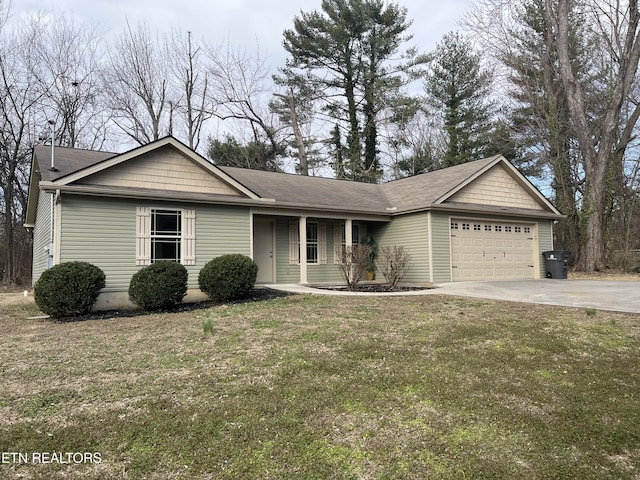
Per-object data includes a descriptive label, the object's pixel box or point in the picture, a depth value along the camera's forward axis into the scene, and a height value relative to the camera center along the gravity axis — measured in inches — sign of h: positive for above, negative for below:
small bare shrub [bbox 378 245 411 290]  503.8 -6.5
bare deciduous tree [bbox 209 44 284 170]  1008.2 +372.5
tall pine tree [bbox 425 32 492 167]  1021.8 +399.5
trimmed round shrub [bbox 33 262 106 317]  321.1 -17.0
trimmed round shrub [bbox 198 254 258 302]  389.1 -13.4
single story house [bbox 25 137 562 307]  393.1 +51.9
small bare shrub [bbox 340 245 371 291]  482.9 -4.0
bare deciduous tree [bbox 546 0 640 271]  690.2 +254.0
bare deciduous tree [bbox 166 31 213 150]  974.4 +408.5
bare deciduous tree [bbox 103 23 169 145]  932.0 +408.6
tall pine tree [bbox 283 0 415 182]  1008.2 +481.7
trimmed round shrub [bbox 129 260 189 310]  349.7 -17.9
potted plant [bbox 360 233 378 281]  595.8 +9.9
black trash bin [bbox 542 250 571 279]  595.5 -9.6
